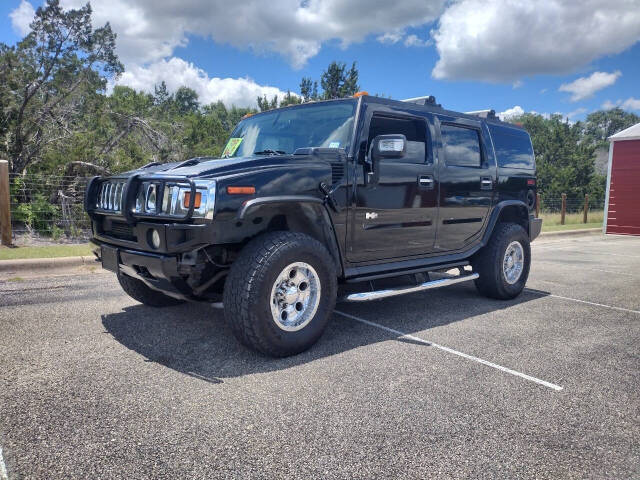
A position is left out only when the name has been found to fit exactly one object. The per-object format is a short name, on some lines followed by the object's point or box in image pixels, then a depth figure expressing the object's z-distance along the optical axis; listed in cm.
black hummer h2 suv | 337
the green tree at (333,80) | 2527
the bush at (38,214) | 911
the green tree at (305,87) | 2573
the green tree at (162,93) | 6231
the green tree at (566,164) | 2853
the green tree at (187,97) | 7456
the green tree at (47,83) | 1103
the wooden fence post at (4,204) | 753
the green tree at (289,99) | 2304
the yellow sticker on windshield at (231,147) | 502
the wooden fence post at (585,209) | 1933
